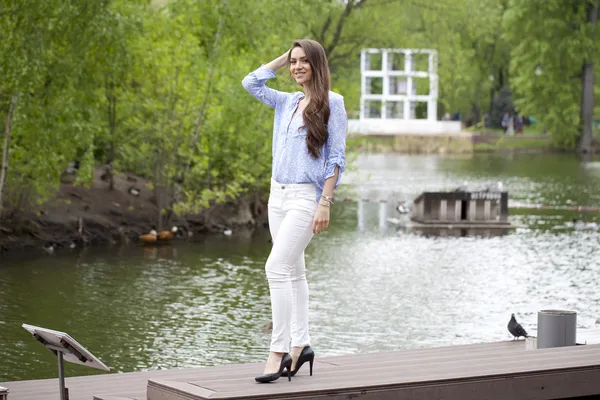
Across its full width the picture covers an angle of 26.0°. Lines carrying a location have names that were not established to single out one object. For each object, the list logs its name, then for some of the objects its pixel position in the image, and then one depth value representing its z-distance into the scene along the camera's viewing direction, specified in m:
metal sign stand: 8.07
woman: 8.50
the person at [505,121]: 93.43
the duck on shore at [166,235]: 29.38
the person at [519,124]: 92.31
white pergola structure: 103.19
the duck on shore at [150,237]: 28.73
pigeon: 12.92
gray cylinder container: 11.32
